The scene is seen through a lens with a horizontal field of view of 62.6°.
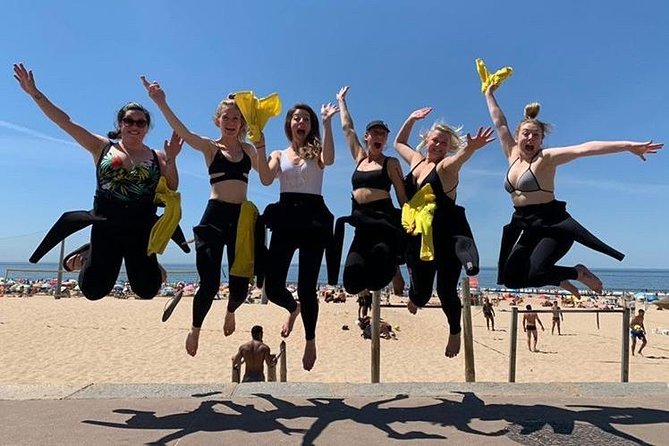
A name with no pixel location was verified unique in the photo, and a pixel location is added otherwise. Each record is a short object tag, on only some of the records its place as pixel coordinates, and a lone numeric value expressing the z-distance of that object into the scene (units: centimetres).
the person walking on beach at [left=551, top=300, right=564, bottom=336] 2130
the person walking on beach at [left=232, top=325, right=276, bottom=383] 891
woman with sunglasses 497
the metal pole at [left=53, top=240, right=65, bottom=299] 3251
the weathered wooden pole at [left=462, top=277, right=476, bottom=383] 922
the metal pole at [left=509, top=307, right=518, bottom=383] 965
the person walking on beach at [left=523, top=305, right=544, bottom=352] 1753
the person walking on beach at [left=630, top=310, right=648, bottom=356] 1724
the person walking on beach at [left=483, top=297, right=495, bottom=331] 2298
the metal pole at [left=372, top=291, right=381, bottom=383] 889
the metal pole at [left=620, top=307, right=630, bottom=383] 945
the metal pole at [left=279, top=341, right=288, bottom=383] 975
